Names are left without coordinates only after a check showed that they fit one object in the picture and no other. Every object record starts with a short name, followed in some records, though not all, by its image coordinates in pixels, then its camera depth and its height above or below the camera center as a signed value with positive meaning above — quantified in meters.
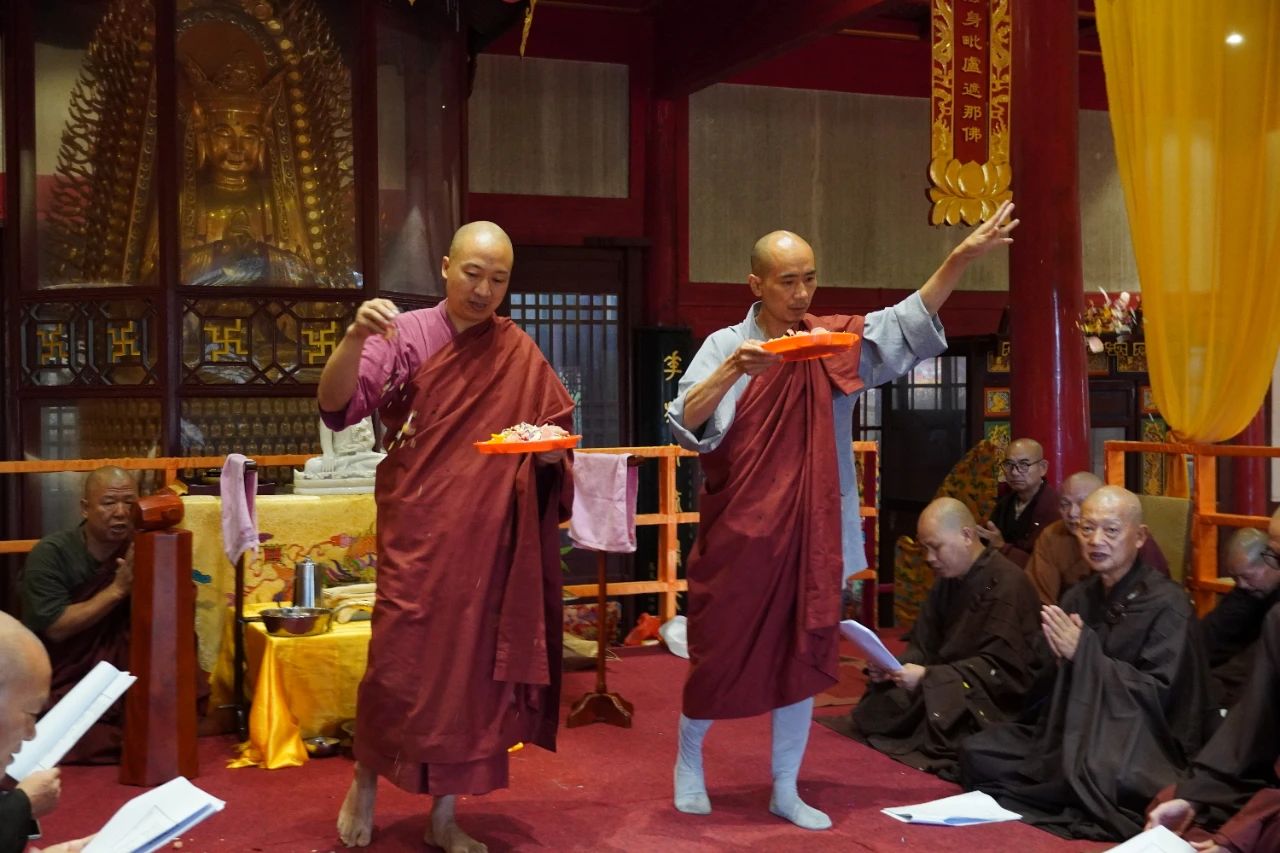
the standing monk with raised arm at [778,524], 3.77 -0.35
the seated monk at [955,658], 4.56 -0.90
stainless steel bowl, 4.63 -0.75
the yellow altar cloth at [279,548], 5.11 -0.56
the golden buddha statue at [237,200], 6.46 +0.99
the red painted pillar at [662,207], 9.12 +1.31
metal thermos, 4.78 -0.64
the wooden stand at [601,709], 5.06 -1.15
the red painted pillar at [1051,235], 6.47 +0.78
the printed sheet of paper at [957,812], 3.87 -1.20
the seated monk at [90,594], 4.51 -0.63
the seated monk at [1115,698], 3.84 -0.87
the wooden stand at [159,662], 4.25 -0.81
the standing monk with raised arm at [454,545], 3.36 -0.36
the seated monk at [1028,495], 6.21 -0.45
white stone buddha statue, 5.48 -0.26
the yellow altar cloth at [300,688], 4.55 -0.98
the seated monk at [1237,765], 3.27 -0.90
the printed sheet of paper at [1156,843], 3.17 -1.05
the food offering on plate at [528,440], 3.30 -0.10
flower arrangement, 7.96 +0.50
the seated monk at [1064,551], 5.18 -0.61
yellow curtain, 4.87 +0.77
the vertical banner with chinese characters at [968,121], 6.72 +1.39
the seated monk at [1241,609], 4.73 -0.77
